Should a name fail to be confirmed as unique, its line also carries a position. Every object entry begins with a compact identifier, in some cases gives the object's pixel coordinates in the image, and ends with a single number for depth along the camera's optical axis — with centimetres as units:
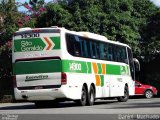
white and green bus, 2306
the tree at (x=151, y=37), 4169
